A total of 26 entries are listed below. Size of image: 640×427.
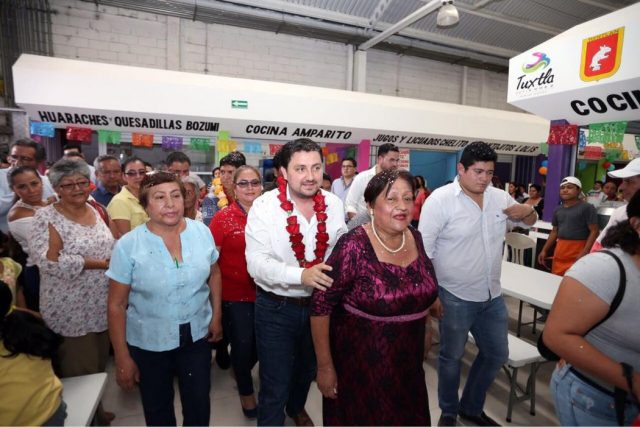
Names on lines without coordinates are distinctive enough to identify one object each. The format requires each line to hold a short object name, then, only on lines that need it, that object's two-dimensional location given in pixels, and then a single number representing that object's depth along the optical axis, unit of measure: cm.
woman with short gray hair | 190
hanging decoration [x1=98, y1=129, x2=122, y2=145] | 542
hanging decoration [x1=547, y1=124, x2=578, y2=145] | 475
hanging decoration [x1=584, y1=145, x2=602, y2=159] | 872
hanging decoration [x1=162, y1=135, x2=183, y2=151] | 582
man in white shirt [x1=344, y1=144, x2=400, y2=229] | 352
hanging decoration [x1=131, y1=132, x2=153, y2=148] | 562
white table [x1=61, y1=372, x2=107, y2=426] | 160
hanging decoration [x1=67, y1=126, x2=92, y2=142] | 521
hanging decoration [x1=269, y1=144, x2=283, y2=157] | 672
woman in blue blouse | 160
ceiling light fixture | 551
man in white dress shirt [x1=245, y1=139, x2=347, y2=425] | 175
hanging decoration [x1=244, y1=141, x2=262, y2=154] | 633
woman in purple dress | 143
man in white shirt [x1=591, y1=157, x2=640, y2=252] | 220
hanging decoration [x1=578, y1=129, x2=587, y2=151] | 509
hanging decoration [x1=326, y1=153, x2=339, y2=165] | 710
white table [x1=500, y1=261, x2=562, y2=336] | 261
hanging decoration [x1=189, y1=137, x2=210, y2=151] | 601
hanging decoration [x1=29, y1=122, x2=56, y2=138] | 501
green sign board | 581
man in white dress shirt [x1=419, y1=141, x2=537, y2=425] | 213
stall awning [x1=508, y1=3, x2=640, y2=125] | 362
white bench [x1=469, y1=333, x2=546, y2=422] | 233
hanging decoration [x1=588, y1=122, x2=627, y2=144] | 434
